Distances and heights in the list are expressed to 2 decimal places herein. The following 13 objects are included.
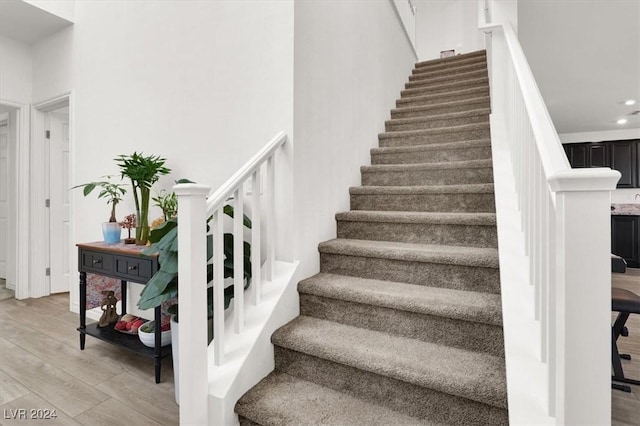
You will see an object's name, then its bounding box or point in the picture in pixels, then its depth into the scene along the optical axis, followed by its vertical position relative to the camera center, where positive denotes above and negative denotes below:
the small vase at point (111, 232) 2.53 -0.13
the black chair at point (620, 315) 2.12 -0.73
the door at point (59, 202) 3.71 +0.14
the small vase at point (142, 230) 2.41 -0.11
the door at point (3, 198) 4.42 +0.22
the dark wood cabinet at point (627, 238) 5.60 -0.48
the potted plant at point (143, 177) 2.29 +0.25
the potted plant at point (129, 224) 2.52 -0.08
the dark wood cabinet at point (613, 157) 5.91 +0.95
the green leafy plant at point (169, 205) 2.20 +0.06
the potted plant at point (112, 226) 2.53 -0.09
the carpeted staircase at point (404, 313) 1.35 -0.50
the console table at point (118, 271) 2.09 -0.38
